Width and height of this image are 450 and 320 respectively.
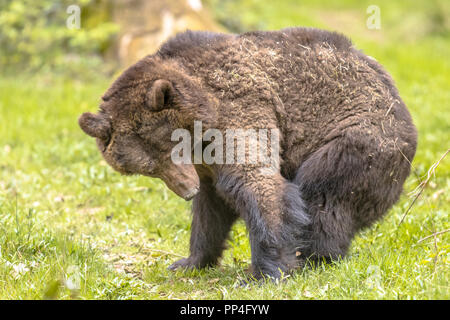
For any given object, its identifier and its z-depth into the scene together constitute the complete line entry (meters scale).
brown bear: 10.23
